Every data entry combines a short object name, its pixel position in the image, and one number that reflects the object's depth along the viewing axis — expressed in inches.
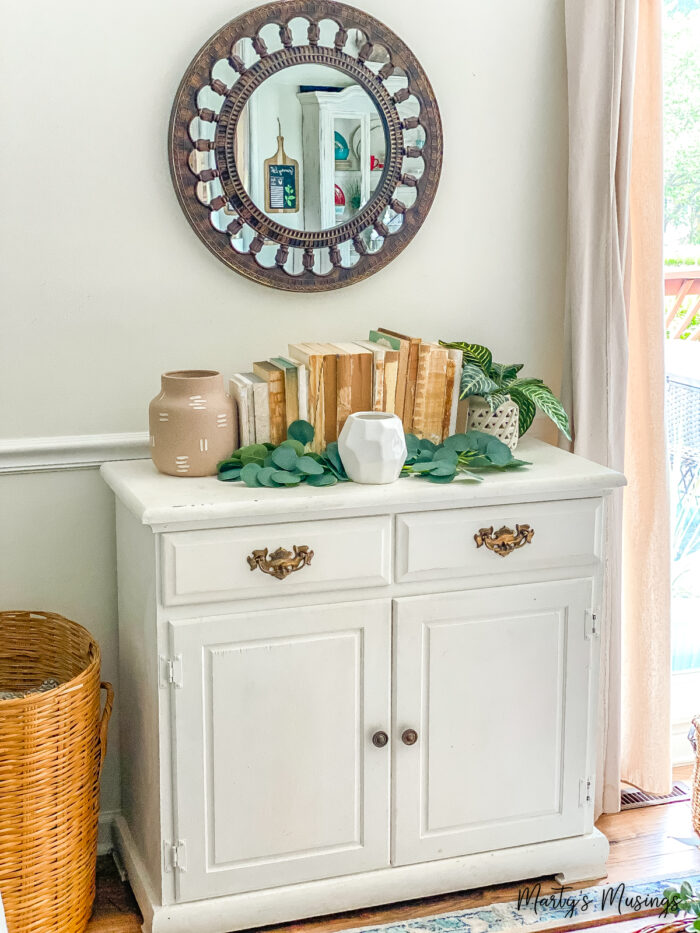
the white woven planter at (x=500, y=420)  88.0
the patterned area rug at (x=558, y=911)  81.1
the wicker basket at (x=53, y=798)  72.7
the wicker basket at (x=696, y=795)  92.1
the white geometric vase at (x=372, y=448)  76.0
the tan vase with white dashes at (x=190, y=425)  78.3
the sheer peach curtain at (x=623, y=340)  91.5
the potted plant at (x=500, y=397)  86.0
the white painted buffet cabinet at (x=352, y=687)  74.8
